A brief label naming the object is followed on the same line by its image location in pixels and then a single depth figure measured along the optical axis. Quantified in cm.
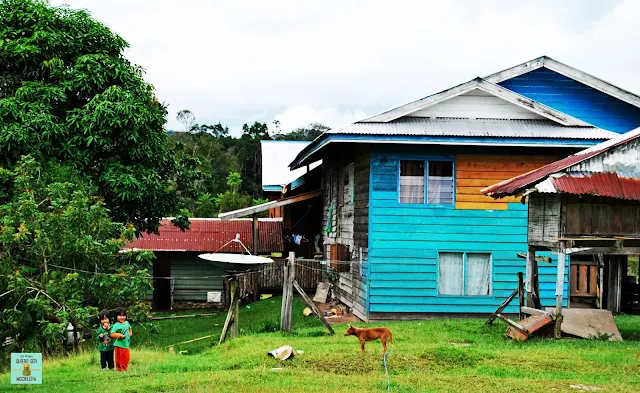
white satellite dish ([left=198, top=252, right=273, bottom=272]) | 1931
